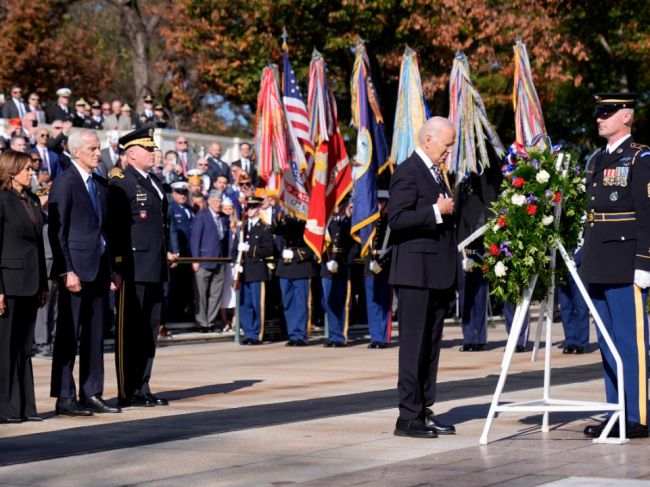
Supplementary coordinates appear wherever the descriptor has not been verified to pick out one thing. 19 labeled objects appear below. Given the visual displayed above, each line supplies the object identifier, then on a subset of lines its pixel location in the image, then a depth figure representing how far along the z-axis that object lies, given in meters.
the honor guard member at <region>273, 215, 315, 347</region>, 19.56
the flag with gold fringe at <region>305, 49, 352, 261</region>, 19.23
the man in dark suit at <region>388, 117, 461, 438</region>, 9.57
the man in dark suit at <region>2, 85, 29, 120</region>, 26.53
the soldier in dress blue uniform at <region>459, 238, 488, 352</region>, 18.20
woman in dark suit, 10.73
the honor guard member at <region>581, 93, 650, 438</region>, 9.51
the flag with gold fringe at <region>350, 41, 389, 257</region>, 18.89
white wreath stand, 9.23
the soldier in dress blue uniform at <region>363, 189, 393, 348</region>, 18.97
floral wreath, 9.45
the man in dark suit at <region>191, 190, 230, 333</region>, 21.14
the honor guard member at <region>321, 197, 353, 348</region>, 19.31
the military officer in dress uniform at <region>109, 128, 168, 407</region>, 11.74
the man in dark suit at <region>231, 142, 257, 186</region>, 26.58
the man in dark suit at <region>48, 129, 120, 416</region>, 11.12
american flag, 20.38
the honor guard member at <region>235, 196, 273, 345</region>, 19.83
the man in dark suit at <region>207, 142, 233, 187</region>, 25.74
